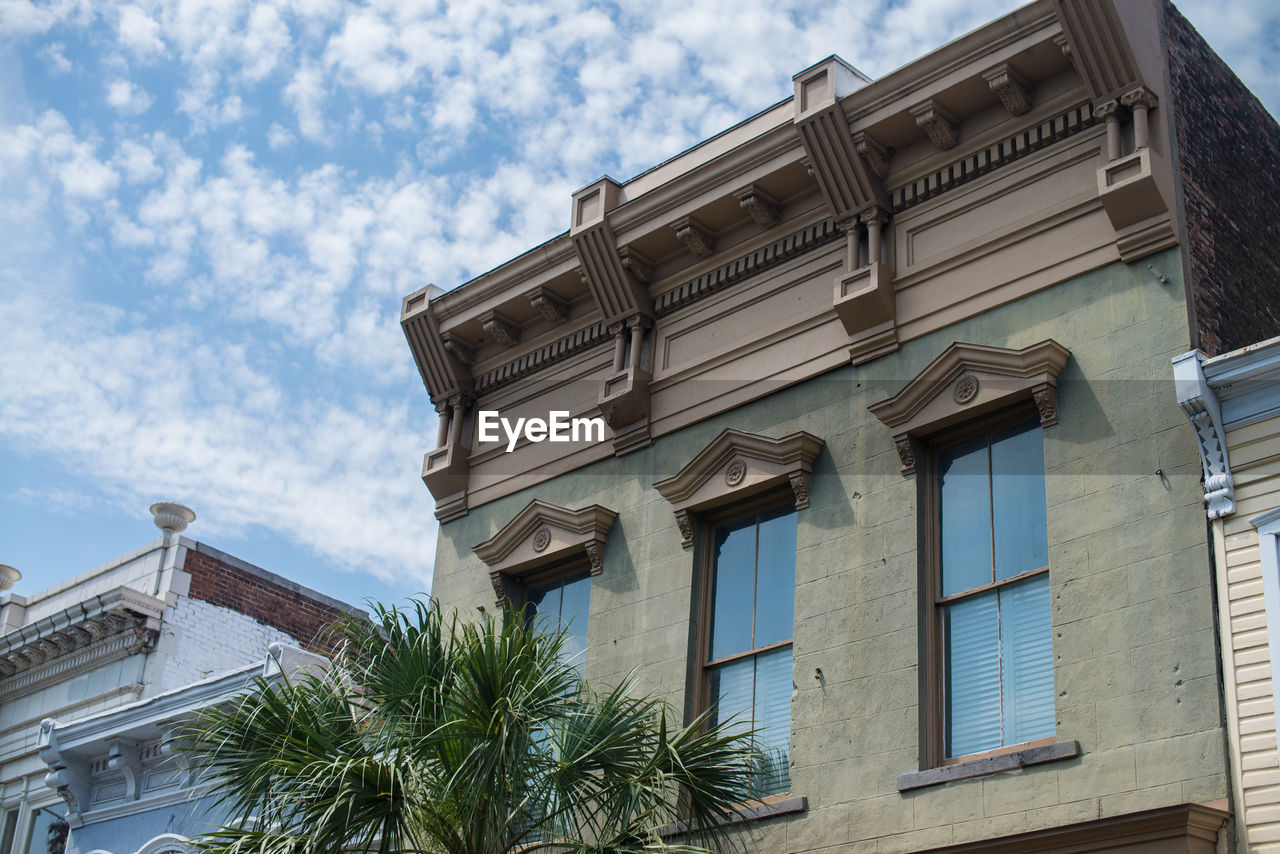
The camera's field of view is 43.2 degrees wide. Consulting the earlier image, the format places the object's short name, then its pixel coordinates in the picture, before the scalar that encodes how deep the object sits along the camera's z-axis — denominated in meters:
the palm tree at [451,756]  11.80
